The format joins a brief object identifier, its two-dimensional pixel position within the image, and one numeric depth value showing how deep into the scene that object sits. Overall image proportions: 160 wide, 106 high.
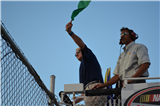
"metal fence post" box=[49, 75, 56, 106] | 9.36
